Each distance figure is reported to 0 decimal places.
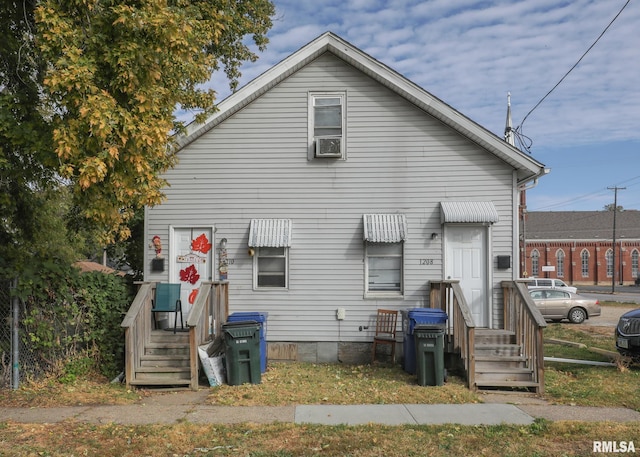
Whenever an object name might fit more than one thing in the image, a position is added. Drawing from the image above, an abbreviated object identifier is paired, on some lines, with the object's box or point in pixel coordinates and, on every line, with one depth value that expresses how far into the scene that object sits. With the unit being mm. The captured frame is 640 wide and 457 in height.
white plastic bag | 9008
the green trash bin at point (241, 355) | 8977
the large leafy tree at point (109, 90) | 6902
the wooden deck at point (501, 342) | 8781
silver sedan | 20391
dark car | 10398
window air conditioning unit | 11055
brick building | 65875
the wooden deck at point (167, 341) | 8836
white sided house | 10891
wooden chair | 10633
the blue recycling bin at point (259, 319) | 9938
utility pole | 53788
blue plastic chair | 10337
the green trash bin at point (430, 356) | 8875
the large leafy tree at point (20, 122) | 7734
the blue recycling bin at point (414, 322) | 9719
